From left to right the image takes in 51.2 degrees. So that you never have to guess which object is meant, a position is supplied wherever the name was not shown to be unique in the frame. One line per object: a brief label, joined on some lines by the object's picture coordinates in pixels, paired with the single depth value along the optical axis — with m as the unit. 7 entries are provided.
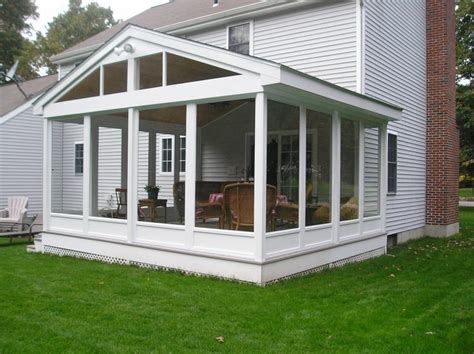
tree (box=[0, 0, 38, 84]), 25.53
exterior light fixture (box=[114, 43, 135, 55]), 7.65
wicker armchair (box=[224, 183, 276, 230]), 6.67
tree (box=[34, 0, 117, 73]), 36.12
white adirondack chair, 11.86
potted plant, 9.78
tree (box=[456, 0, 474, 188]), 22.20
